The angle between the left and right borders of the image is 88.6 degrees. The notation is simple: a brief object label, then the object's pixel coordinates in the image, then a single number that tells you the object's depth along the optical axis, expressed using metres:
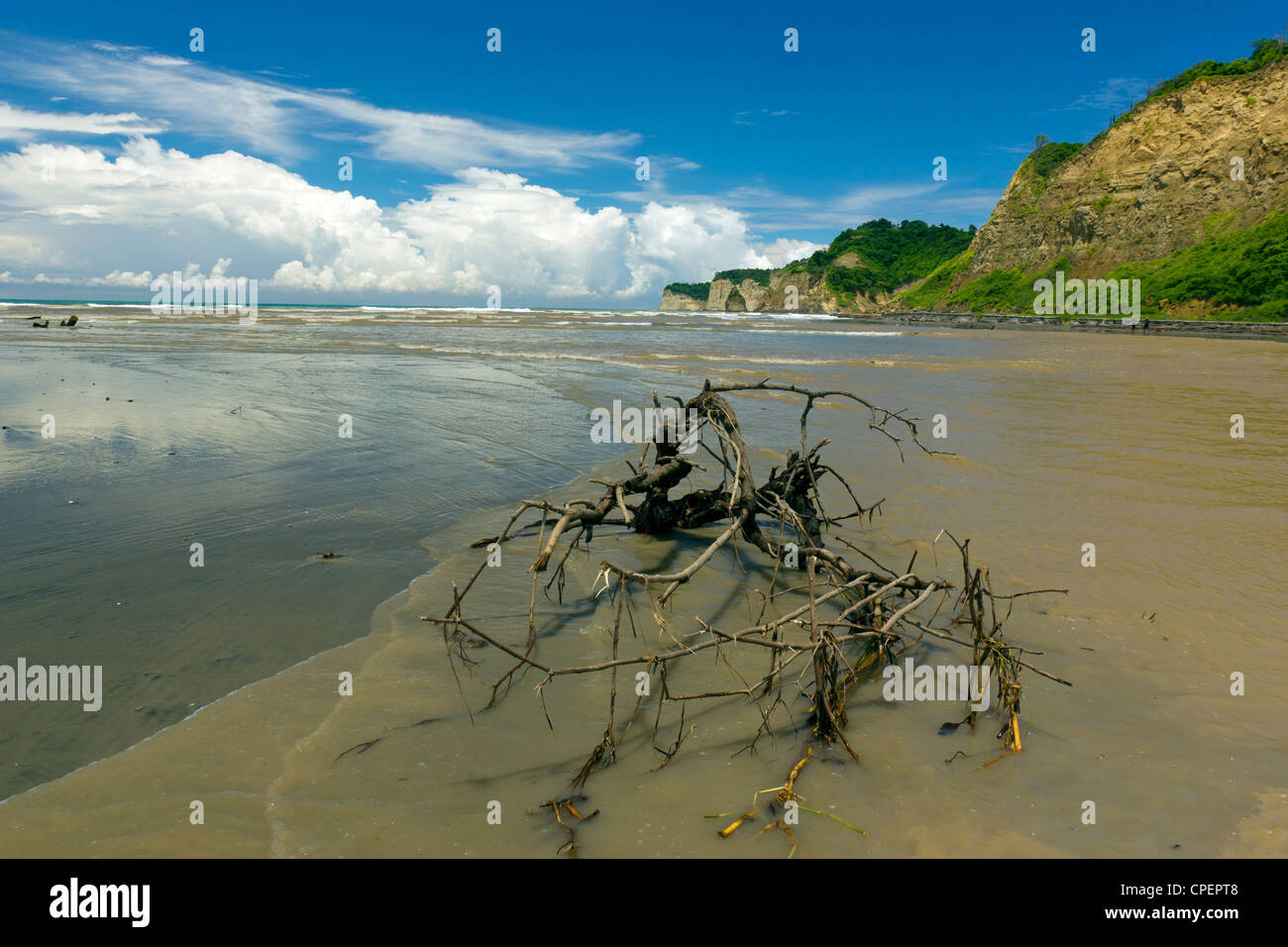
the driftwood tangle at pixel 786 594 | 3.02
